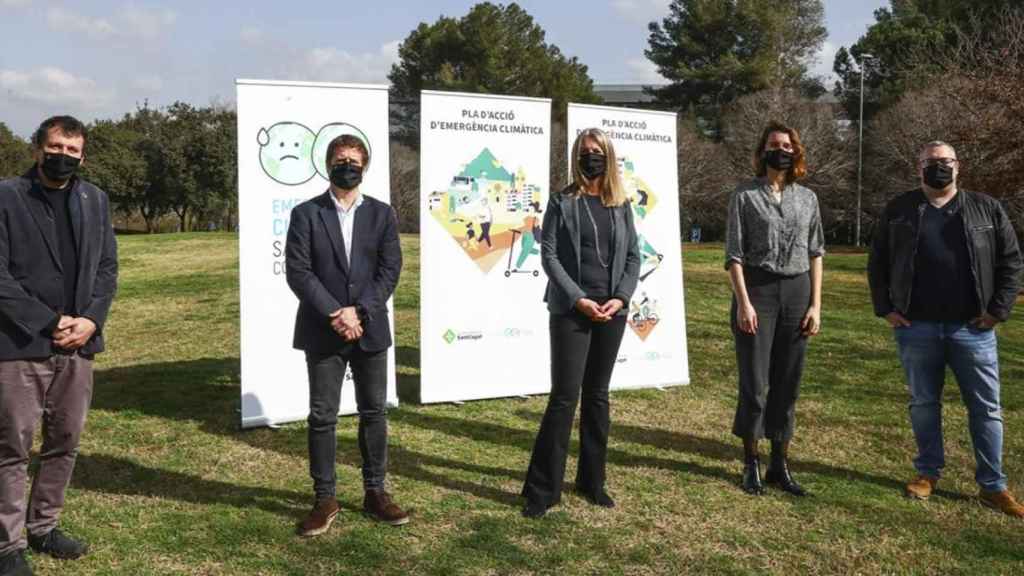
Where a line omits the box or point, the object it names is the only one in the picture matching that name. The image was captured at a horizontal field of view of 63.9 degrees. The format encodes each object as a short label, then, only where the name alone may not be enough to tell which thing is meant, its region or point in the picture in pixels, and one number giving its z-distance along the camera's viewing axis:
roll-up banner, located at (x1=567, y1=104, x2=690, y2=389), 7.20
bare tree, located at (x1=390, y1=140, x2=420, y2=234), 30.73
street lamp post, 34.47
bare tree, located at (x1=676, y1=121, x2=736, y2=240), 35.97
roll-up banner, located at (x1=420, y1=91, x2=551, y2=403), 6.52
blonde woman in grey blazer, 4.12
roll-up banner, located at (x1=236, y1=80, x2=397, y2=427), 5.77
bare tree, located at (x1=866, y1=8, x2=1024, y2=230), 16.06
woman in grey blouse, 4.44
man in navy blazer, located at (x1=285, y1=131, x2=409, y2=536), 3.88
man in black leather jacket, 4.32
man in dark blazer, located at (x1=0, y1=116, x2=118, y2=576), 3.32
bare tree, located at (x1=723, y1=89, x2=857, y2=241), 35.44
